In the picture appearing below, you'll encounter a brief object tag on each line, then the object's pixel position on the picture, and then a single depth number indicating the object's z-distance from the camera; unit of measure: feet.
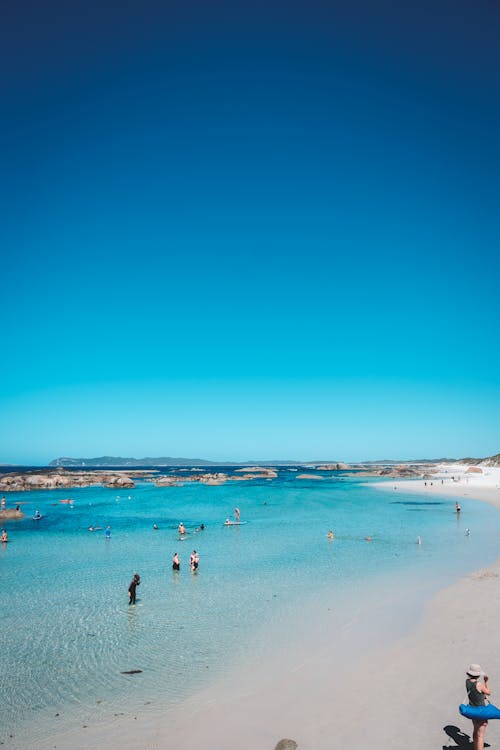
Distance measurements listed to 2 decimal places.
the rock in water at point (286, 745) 31.39
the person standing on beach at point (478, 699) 29.12
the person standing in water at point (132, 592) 67.77
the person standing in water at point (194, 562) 88.65
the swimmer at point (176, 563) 88.33
